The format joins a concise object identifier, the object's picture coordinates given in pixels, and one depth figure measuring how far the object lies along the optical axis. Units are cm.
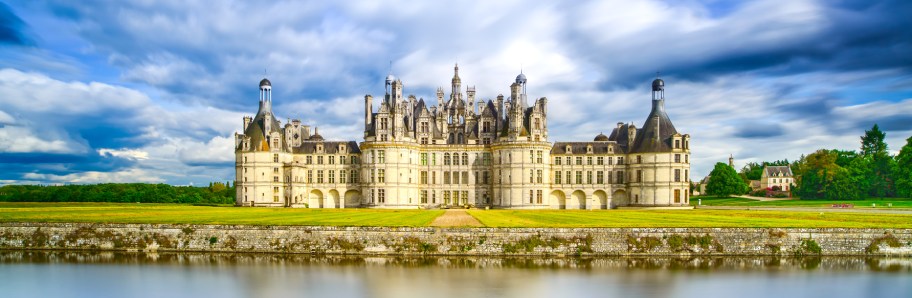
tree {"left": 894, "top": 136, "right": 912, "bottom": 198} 7662
